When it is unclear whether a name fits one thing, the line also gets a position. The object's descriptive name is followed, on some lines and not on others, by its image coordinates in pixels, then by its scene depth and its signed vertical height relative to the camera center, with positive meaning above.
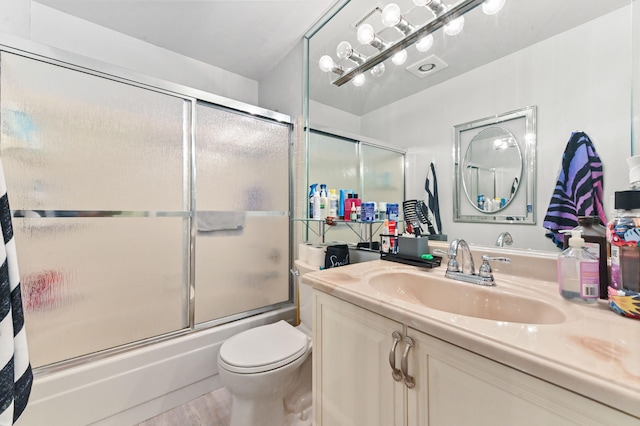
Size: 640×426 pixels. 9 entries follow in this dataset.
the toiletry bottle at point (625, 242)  0.60 -0.07
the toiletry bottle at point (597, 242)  0.70 -0.09
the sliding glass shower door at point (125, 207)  1.21 +0.03
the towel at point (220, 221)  1.67 -0.06
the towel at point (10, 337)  0.58 -0.30
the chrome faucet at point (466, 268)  0.86 -0.21
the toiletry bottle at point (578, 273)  0.66 -0.17
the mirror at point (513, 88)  0.79 +0.48
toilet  1.12 -0.73
